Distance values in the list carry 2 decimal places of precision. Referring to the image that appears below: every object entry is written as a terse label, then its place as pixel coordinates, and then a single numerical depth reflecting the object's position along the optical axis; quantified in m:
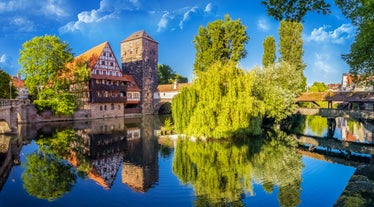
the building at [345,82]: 58.58
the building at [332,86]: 84.76
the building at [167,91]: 47.31
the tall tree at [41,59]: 31.23
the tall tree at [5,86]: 34.78
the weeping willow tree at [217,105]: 18.02
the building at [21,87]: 57.12
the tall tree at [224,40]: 28.14
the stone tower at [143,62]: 45.16
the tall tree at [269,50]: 38.22
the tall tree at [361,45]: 10.02
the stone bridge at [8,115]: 19.66
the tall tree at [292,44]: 35.06
